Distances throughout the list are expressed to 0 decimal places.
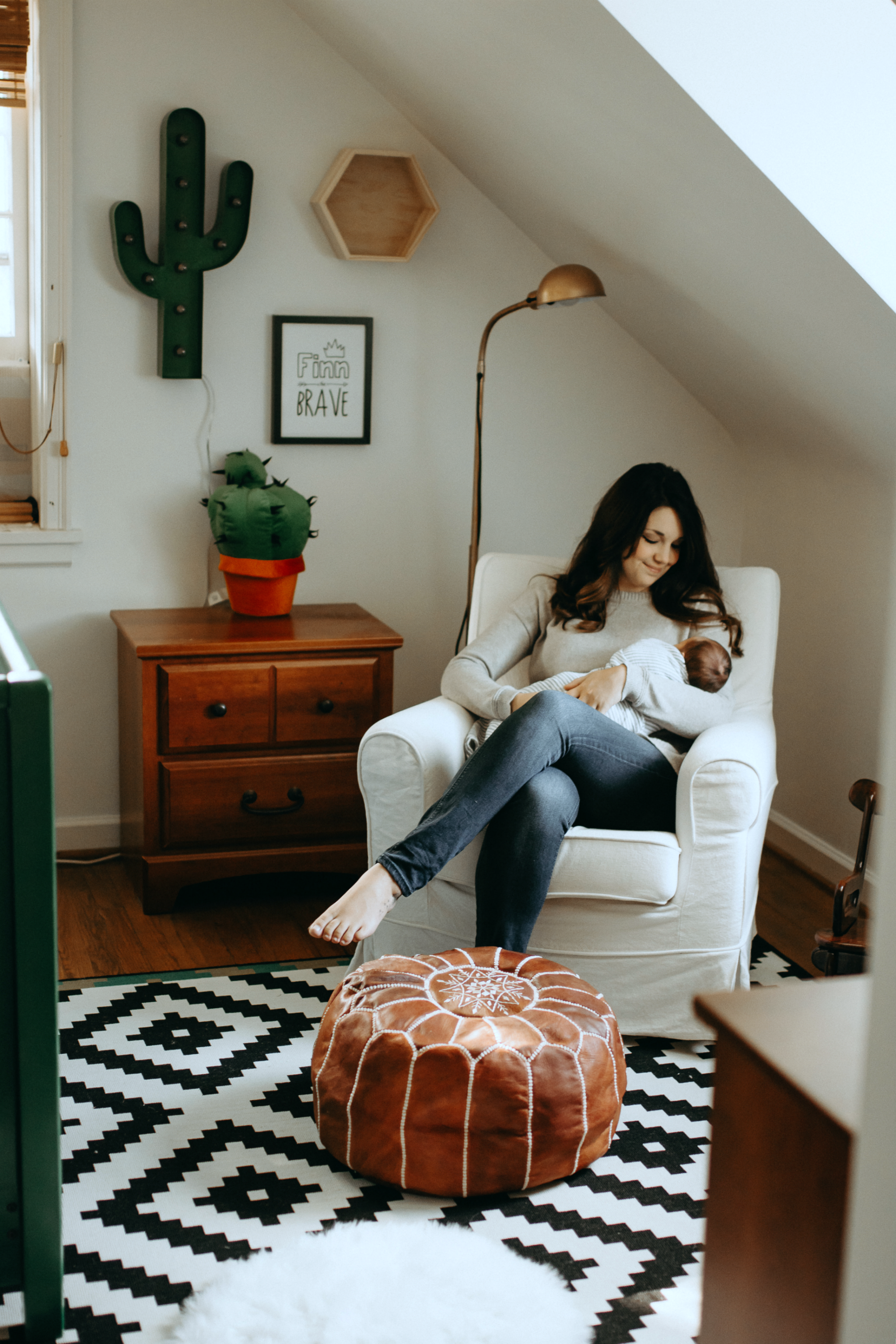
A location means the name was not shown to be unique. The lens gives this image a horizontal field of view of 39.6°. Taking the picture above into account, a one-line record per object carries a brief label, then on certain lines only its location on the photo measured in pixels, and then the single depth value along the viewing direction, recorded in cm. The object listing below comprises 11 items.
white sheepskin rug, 148
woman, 213
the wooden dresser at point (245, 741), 275
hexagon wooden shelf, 303
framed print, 312
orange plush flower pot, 293
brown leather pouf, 174
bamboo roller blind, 290
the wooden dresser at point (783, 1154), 77
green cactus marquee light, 289
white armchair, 217
